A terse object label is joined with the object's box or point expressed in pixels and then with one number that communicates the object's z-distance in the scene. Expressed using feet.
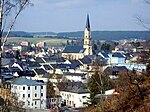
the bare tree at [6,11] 22.16
